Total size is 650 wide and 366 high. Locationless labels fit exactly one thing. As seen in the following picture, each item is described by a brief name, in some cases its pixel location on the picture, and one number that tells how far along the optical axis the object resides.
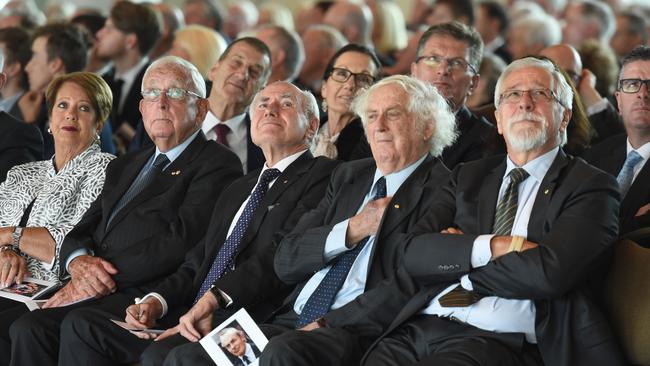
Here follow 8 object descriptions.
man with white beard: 6.97
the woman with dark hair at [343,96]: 10.87
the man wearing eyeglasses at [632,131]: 8.99
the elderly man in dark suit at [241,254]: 8.62
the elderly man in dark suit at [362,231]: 7.79
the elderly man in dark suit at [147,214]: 9.23
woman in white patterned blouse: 10.01
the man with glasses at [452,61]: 10.48
